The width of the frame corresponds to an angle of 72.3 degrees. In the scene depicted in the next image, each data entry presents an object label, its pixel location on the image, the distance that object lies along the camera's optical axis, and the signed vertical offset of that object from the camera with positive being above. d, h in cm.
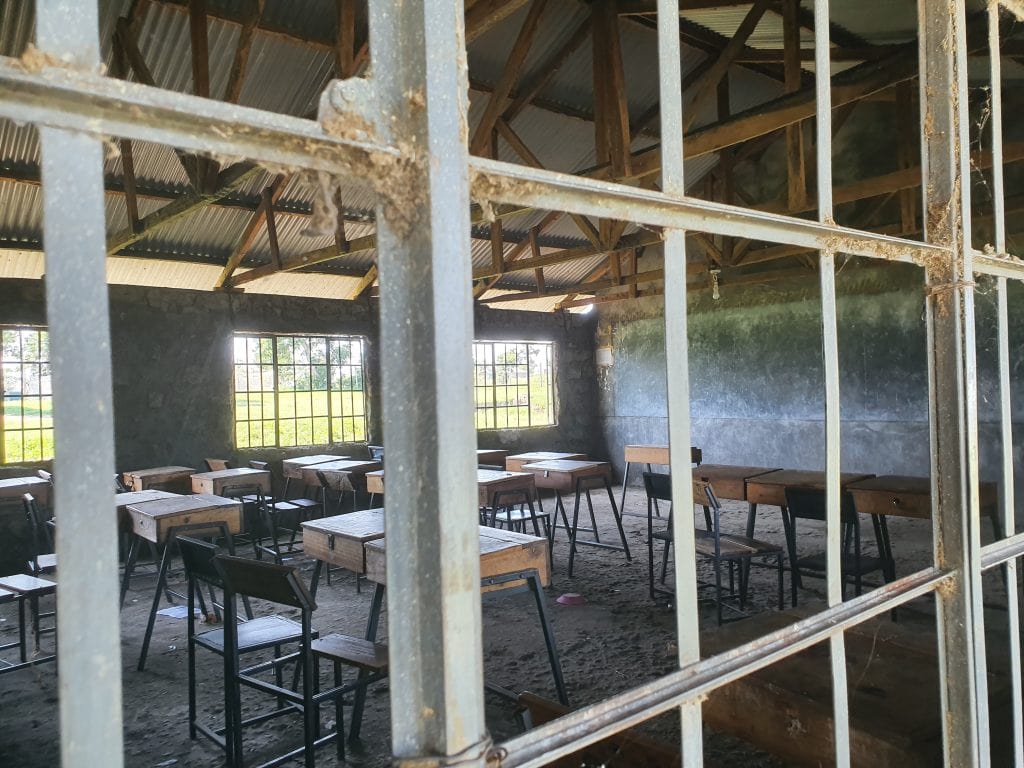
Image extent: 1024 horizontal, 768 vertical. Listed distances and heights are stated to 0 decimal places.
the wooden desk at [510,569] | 321 -82
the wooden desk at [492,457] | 847 -78
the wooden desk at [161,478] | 708 -76
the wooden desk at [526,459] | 805 -76
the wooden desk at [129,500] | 518 -74
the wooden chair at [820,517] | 426 -97
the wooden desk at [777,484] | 536 -75
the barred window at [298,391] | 899 +13
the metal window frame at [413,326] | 63 +8
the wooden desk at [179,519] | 463 -79
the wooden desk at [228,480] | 671 -76
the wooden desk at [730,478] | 577 -76
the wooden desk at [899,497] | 468 -79
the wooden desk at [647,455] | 842 -78
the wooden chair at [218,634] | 316 -109
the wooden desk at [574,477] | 678 -83
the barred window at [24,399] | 728 +9
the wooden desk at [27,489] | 641 -75
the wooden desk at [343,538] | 352 -73
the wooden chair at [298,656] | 282 -112
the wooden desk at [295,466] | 813 -76
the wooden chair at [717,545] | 462 -109
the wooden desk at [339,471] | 711 -75
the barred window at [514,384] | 1163 +17
